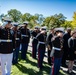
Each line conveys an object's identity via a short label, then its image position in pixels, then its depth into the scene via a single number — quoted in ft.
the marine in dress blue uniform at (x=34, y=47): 17.06
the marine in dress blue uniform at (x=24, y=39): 15.73
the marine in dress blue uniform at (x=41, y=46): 13.50
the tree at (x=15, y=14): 130.39
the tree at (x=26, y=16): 124.55
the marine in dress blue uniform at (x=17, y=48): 14.15
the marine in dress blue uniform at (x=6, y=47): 9.84
